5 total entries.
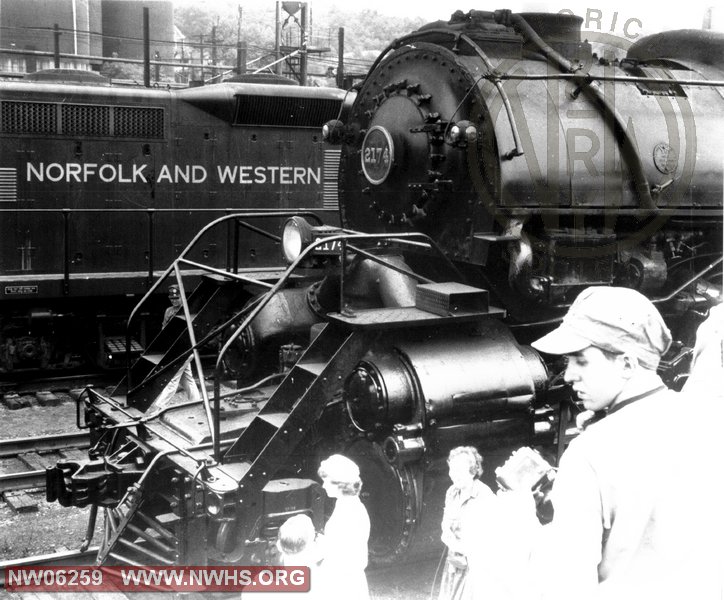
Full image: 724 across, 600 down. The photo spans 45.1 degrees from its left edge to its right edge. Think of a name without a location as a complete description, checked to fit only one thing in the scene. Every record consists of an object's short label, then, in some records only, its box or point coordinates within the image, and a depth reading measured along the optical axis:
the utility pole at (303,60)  13.97
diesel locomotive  9.38
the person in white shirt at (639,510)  1.96
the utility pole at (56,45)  11.70
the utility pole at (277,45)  17.92
